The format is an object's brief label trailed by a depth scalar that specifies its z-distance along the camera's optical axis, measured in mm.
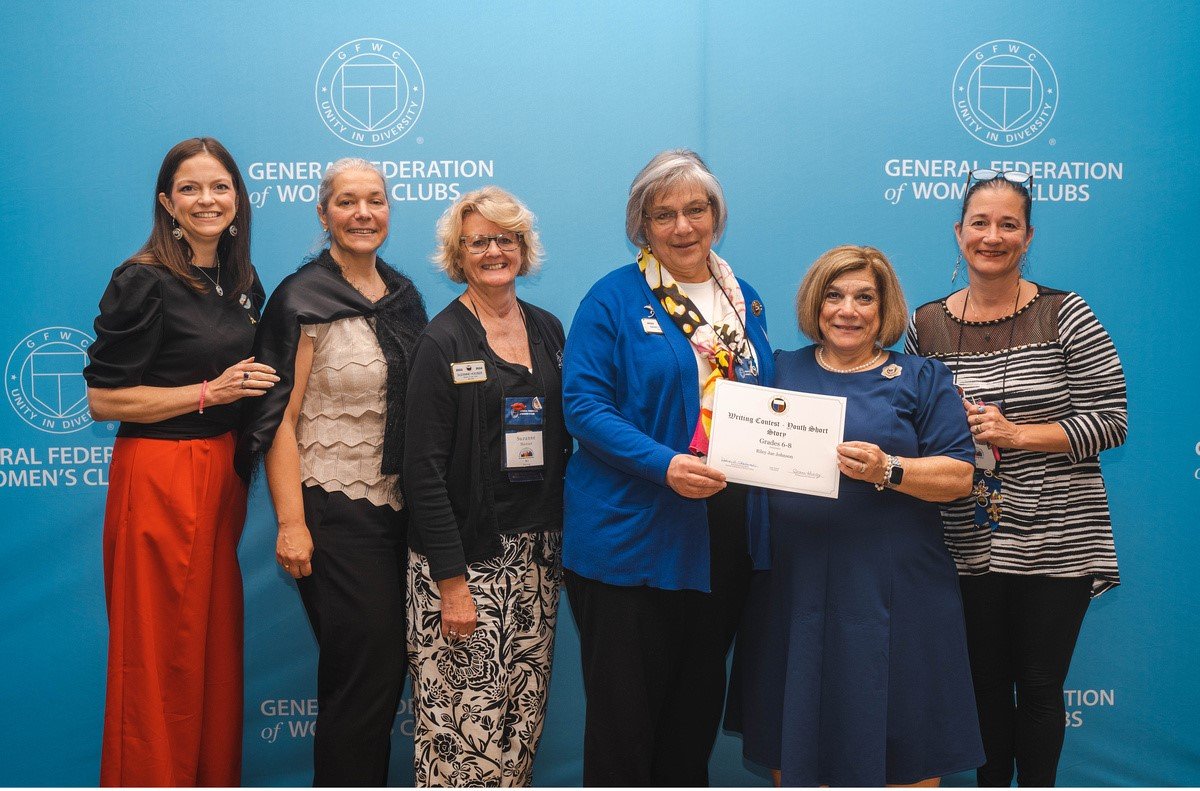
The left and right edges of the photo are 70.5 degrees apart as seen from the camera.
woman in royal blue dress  2055
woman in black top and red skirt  2271
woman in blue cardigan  2090
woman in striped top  2275
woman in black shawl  2297
